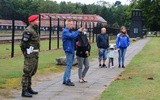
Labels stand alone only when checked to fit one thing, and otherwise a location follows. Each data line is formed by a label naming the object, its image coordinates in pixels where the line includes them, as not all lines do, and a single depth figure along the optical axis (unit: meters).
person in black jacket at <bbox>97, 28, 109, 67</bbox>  19.94
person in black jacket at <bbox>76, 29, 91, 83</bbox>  14.19
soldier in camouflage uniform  11.23
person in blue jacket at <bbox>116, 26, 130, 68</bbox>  19.80
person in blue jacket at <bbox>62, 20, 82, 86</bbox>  13.05
